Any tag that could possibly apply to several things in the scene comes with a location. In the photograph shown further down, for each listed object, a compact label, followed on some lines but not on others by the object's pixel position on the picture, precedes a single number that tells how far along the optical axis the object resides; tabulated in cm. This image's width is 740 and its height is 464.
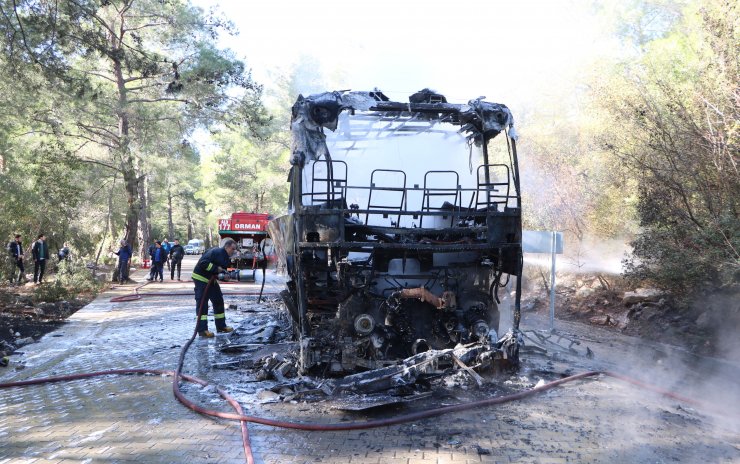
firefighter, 911
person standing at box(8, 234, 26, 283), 1509
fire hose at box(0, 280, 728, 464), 468
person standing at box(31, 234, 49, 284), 1530
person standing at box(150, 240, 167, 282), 1949
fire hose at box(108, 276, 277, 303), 1407
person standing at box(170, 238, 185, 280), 2019
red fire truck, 1975
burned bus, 609
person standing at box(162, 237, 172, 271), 2143
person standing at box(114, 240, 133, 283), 1825
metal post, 905
